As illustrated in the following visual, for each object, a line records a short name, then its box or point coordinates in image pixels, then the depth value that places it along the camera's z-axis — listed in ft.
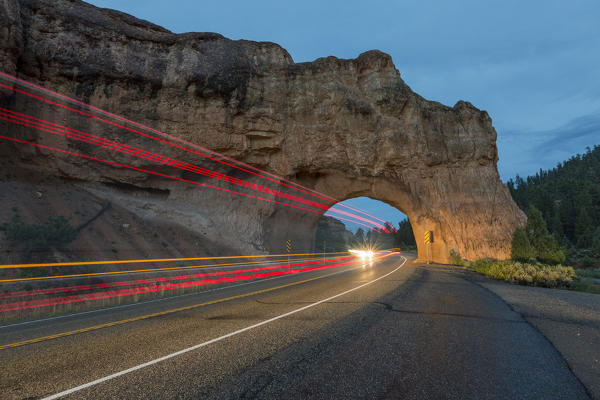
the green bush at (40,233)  49.67
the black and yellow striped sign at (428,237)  98.74
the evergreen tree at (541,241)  62.13
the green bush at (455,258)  88.59
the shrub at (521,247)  63.05
